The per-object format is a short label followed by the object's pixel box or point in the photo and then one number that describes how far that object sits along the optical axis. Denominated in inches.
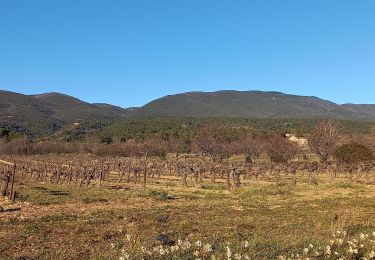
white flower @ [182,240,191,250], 387.2
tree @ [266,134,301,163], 3038.9
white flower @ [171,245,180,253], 373.0
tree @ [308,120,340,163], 2881.4
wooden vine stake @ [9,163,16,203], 955.3
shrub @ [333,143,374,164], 2405.3
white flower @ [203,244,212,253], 374.9
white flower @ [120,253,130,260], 339.7
